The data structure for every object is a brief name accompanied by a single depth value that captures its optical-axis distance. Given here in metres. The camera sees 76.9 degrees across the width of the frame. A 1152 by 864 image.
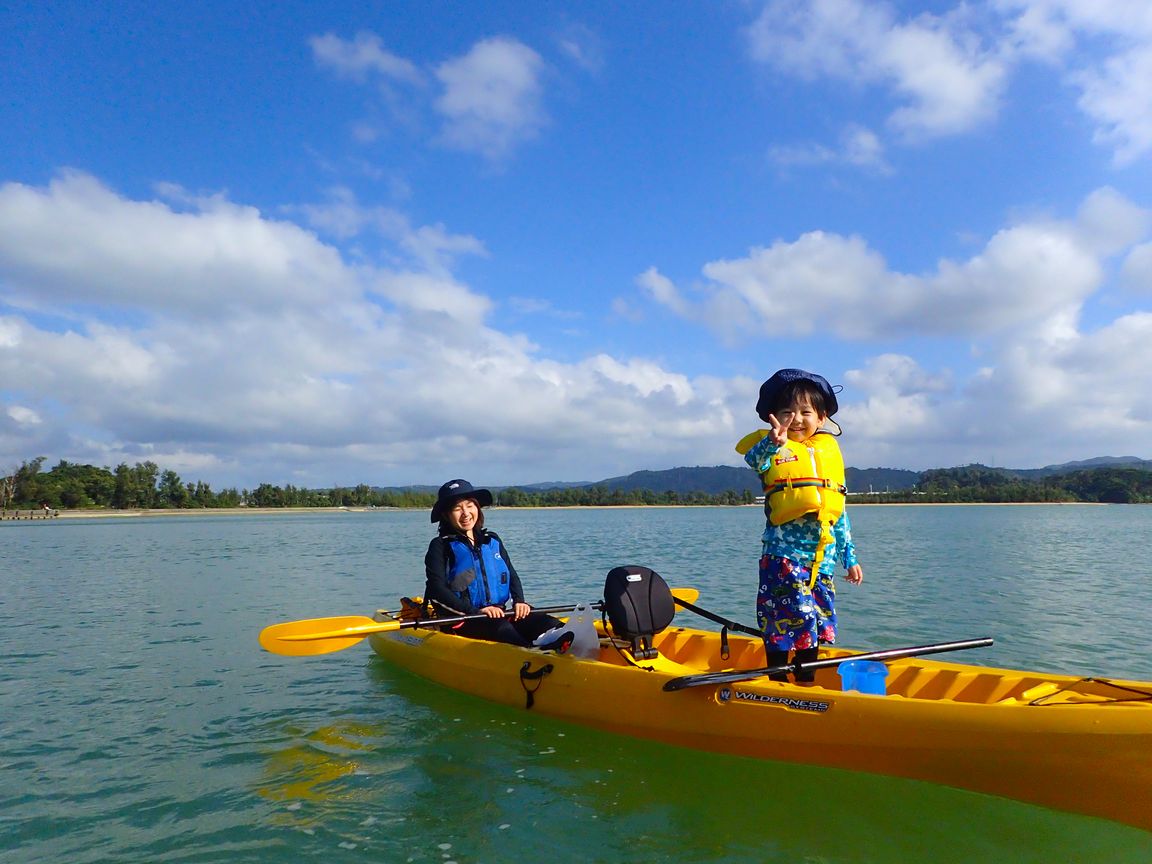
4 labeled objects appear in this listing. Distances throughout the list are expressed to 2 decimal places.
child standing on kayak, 5.20
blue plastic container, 5.50
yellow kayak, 4.21
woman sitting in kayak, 8.04
